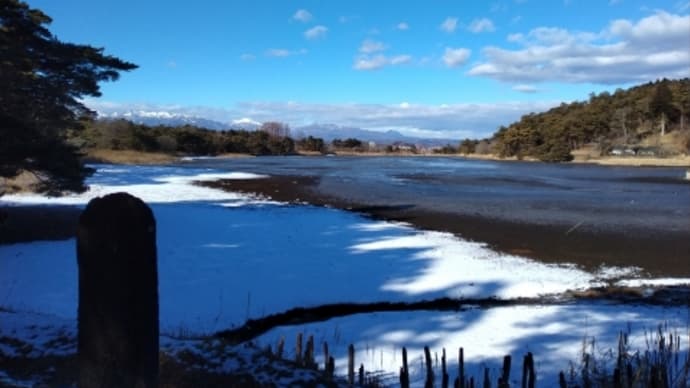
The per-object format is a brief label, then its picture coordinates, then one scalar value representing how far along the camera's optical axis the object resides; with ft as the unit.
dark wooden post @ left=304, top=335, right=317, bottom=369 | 17.46
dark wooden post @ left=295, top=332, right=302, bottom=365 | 17.99
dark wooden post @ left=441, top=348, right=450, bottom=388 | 14.17
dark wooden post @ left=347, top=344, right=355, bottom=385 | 16.36
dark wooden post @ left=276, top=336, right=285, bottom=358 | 18.34
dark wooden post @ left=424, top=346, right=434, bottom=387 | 13.88
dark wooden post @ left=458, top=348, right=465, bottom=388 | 14.07
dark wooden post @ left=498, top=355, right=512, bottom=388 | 14.02
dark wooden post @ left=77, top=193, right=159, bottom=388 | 10.07
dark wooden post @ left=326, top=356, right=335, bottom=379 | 16.19
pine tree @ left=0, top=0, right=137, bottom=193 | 40.93
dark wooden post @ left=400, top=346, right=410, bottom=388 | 14.02
